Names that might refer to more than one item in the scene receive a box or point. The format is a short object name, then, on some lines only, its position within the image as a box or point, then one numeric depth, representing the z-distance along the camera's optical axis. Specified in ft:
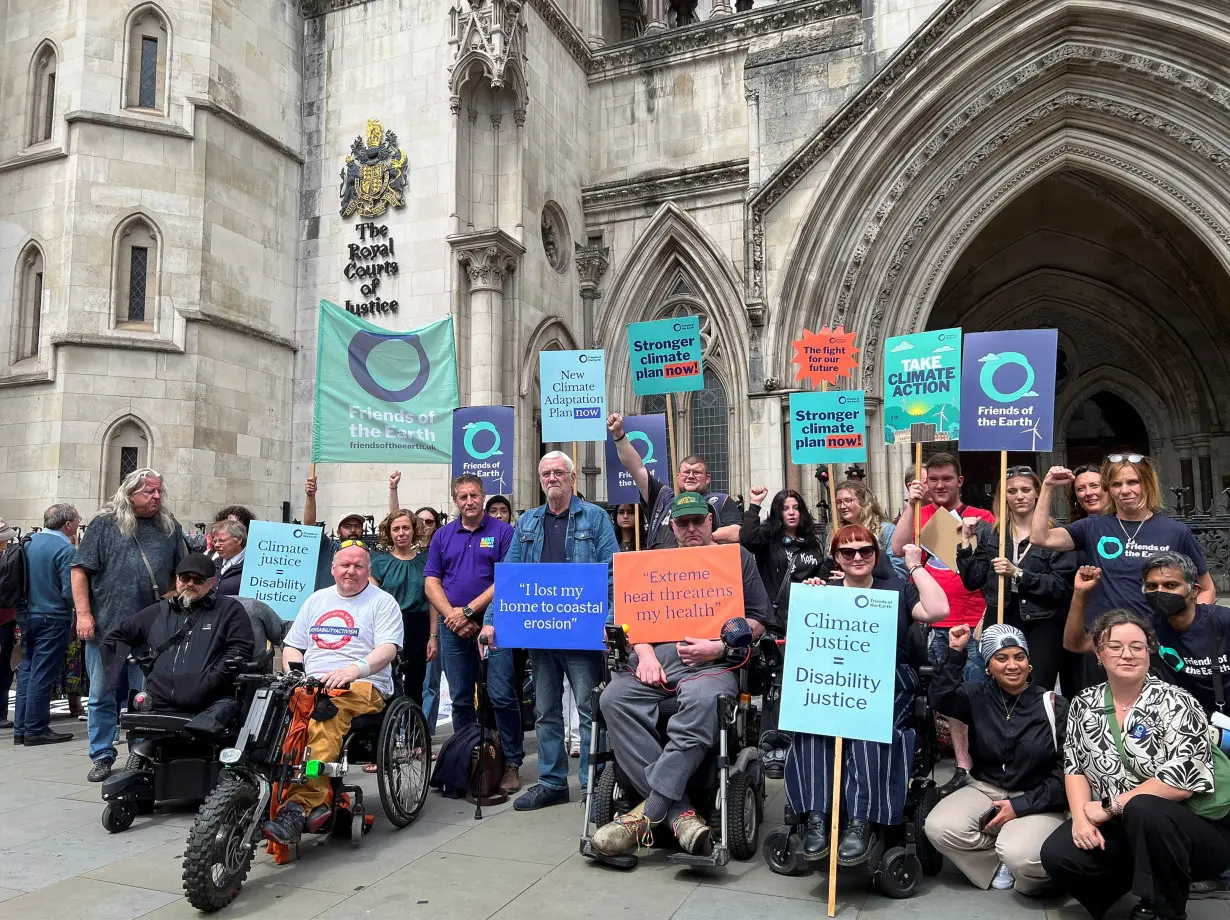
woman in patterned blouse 11.33
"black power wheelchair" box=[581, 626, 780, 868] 13.89
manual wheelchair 12.42
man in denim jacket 17.62
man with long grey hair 20.88
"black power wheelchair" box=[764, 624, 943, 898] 12.88
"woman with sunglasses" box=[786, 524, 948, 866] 13.05
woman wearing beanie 12.85
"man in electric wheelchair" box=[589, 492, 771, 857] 13.98
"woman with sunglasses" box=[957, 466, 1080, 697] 16.20
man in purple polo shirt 18.40
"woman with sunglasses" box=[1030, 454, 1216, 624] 15.11
